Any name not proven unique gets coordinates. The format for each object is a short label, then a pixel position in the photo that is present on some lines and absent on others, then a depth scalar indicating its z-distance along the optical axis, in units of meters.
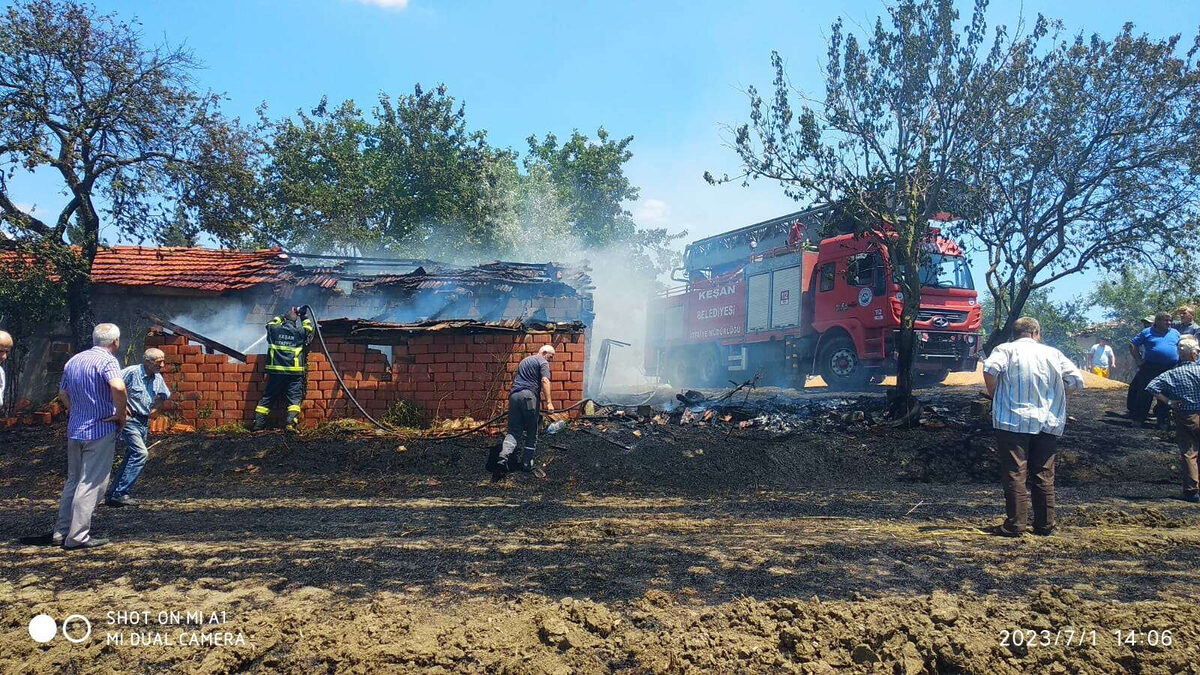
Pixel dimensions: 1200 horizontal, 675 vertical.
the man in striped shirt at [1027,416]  5.10
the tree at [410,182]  26.02
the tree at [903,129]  9.64
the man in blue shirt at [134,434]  6.27
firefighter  9.07
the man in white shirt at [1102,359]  16.79
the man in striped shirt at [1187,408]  6.48
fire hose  8.83
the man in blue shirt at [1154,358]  9.32
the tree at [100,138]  10.27
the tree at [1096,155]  10.45
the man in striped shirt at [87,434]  4.86
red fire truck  14.49
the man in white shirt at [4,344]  4.91
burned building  13.63
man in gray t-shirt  7.61
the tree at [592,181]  34.53
